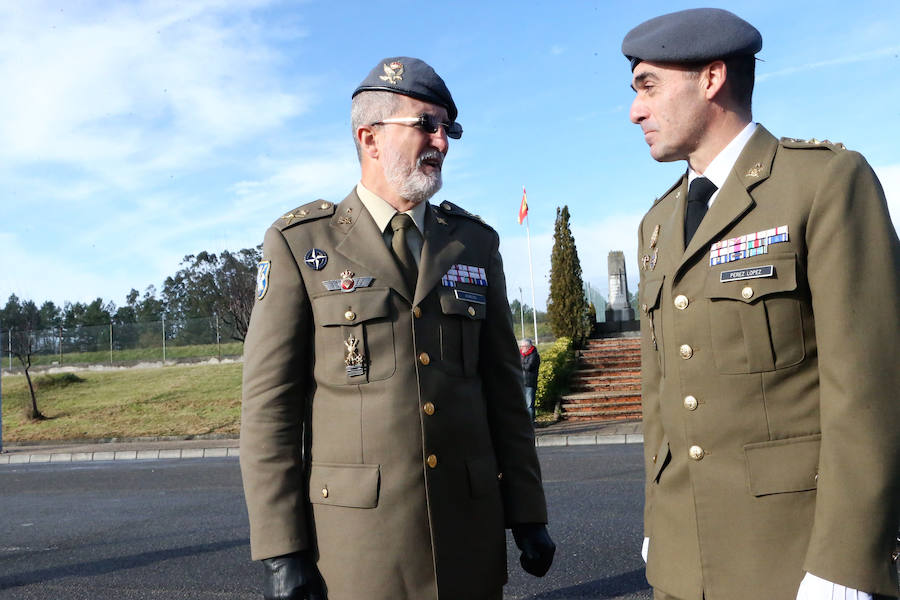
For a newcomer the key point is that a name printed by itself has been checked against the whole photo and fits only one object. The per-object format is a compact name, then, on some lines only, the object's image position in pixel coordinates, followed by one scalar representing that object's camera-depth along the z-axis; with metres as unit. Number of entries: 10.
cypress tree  22.92
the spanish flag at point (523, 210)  25.14
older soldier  2.57
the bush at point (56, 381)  29.86
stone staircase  18.73
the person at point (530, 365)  17.27
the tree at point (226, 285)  36.44
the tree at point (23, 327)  25.49
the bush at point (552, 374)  19.53
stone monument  25.28
